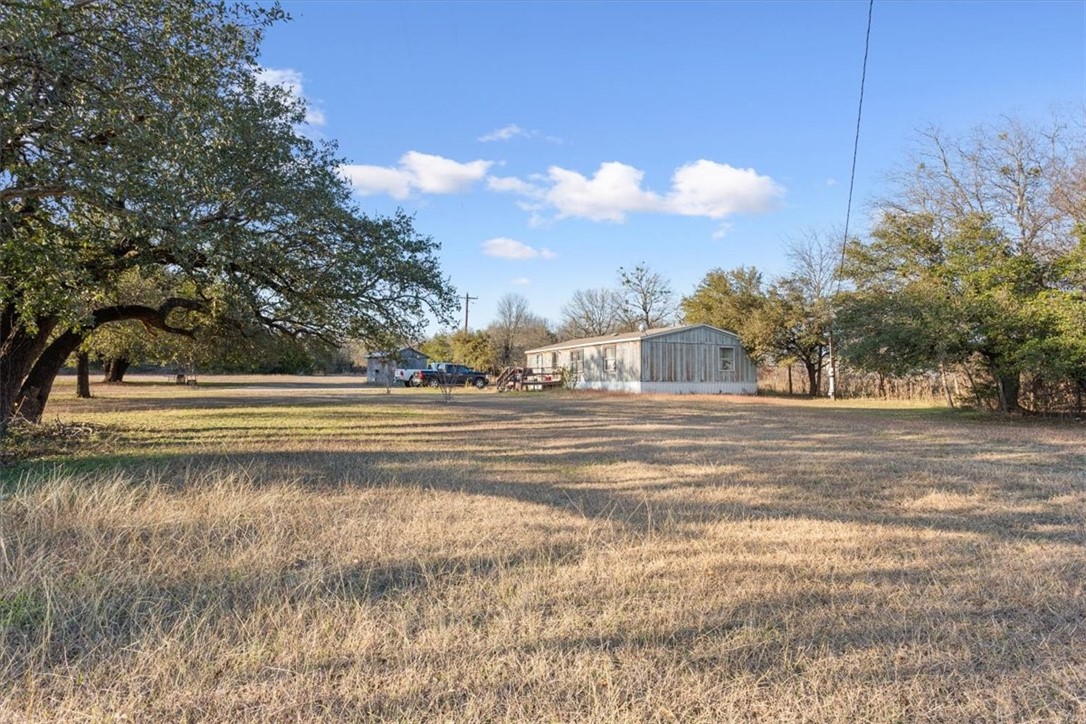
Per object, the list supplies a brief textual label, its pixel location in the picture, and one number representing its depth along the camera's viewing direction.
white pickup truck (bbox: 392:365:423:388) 38.08
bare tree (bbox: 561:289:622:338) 49.52
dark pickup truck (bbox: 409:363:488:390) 34.75
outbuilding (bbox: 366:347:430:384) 38.13
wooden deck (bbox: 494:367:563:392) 32.69
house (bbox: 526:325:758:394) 26.97
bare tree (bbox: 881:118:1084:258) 16.20
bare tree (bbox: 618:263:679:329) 45.38
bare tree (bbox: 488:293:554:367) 44.69
